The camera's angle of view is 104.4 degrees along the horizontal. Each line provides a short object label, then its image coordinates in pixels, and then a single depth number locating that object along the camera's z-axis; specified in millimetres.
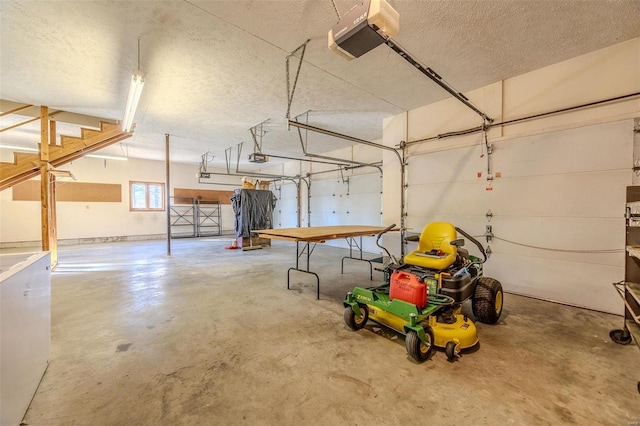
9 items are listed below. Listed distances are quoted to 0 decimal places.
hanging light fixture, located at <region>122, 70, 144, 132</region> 3035
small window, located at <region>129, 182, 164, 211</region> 10078
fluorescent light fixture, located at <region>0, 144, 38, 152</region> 7398
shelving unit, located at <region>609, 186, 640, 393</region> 2131
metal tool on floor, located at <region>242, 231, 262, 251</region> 7804
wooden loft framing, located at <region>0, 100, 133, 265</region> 4684
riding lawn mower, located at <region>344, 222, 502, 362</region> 2084
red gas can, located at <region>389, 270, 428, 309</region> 2223
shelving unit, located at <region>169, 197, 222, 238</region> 11133
